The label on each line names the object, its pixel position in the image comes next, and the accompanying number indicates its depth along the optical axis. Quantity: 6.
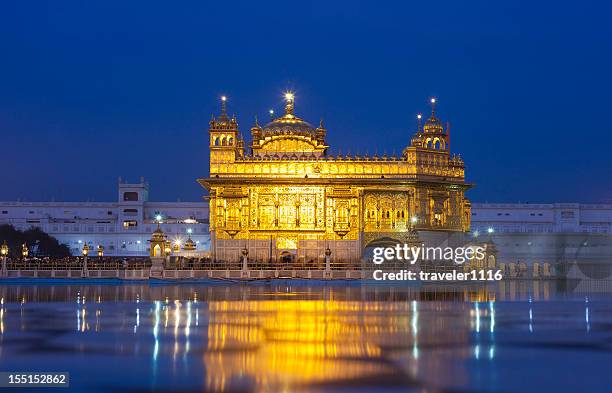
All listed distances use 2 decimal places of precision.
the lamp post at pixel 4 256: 46.87
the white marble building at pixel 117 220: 92.38
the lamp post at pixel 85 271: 47.09
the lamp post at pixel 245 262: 47.11
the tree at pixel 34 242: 76.75
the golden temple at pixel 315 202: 54.53
